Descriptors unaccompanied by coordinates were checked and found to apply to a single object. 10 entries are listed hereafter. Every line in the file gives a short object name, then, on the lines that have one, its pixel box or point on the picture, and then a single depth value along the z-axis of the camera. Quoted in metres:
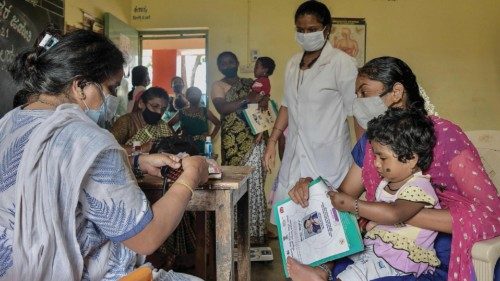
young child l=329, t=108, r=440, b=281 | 1.36
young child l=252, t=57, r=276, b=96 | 3.87
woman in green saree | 3.60
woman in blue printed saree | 0.97
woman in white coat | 2.54
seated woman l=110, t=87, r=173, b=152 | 3.06
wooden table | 1.56
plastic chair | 1.78
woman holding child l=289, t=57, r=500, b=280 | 1.32
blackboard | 2.93
